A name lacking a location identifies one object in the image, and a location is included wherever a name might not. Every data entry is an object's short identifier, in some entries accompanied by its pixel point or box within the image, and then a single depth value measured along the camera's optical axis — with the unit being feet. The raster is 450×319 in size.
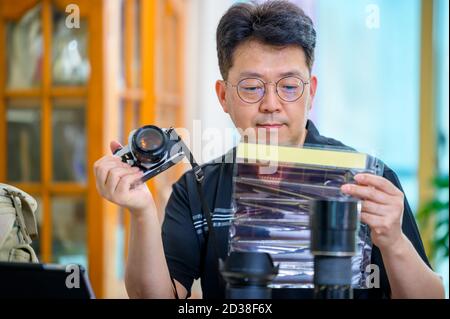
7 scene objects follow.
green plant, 14.20
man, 6.05
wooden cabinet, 11.56
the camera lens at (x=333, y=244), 5.13
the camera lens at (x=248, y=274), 5.24
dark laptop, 5.32
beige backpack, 5.97
